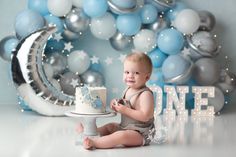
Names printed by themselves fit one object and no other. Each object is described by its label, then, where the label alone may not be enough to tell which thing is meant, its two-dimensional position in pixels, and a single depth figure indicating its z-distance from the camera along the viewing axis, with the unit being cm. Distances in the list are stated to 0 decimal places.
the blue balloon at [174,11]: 397
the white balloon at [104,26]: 384
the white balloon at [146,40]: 386
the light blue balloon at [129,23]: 379
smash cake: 254
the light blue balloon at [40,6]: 390
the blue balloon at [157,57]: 387
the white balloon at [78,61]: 396
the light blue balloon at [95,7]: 373
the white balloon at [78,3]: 388
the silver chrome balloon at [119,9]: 371
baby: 251
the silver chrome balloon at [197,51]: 380
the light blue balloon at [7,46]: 385
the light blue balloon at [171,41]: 374
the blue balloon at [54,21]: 385
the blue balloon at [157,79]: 383
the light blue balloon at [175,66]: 366
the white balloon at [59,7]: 383
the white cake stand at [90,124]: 255
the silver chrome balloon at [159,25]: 393
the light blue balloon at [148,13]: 387
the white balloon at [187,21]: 379
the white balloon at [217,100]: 383
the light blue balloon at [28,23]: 368
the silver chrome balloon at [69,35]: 398
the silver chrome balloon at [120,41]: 399
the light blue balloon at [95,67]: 421
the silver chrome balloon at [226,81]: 393
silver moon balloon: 348
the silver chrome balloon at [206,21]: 395
